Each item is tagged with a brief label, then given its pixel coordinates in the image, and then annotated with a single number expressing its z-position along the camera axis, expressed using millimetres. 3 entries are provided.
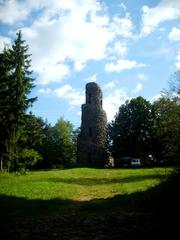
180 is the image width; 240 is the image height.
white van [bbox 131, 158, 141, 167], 29480
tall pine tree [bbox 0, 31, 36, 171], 19167
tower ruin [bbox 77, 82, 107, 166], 33352
